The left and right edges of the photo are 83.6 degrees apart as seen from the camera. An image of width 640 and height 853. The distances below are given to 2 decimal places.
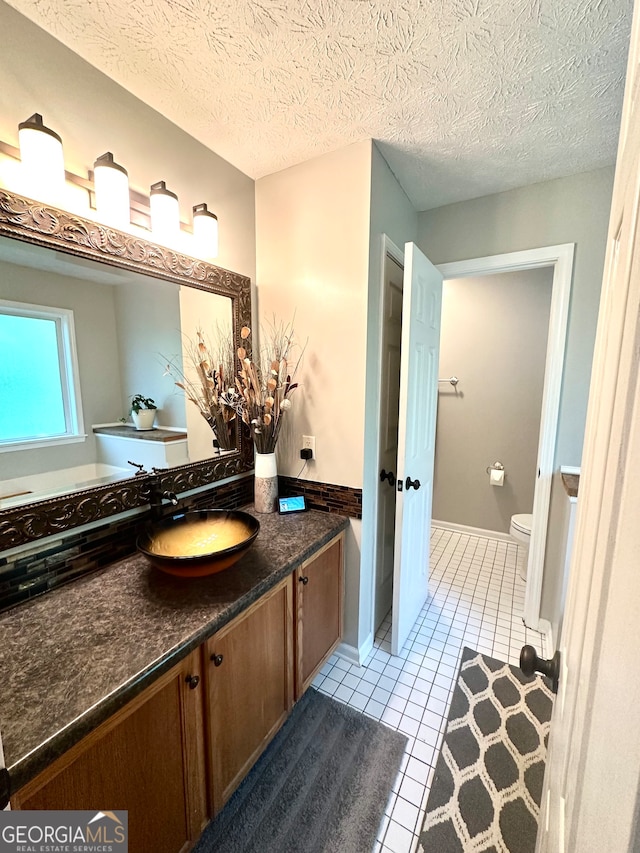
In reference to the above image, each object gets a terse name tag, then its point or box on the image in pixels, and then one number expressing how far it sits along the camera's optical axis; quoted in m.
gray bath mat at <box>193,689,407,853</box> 1.17
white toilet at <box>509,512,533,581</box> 2.52
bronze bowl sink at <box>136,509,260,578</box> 1.12
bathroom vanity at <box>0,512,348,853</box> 0.75
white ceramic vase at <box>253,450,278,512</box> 1.78
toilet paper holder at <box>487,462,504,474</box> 3.13
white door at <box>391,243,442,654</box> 1.72
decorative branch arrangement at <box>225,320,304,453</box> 1.69
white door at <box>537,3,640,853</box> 0.30
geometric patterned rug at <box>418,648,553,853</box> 1.18
